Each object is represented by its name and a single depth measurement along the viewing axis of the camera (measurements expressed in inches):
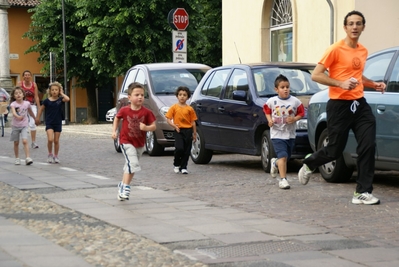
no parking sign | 890.1
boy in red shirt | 400.5
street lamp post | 1786.4
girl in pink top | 629.9
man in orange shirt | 373.7
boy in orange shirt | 544.4
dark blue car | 522.9
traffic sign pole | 890.7
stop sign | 897.5
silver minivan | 693.9
